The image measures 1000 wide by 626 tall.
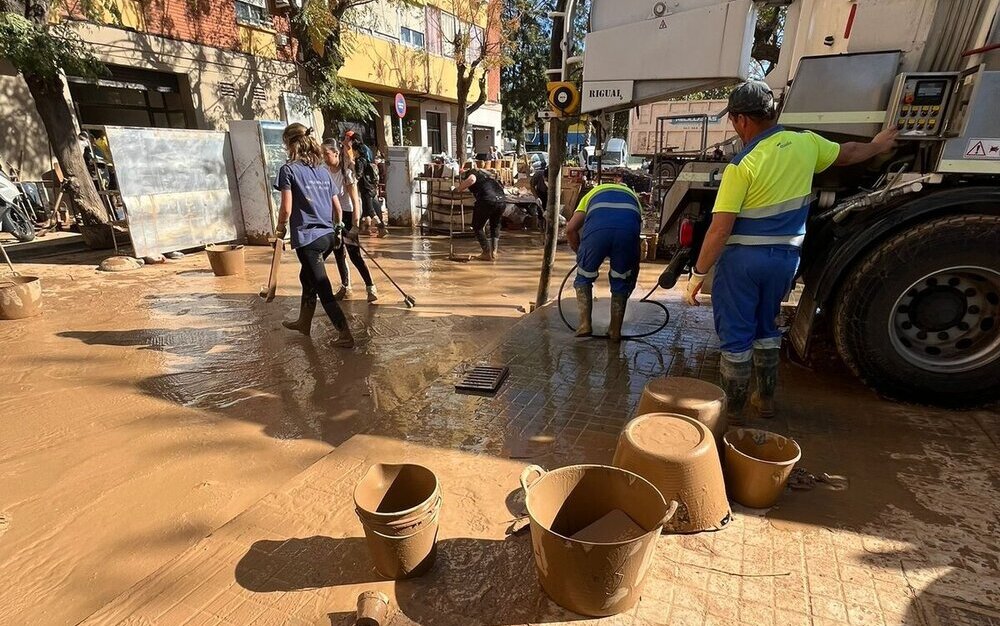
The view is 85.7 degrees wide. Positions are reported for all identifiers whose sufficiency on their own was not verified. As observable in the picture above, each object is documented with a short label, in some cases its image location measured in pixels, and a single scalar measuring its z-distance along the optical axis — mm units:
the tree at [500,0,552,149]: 27755
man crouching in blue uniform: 4547
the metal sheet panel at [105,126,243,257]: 8297
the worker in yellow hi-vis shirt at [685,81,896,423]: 2824
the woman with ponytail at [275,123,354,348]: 4645
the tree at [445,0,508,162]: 19781
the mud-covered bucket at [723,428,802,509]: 2344
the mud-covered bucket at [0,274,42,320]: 5699
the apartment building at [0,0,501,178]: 11211
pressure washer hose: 4941
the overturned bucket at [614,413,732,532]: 2139
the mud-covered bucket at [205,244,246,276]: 7656
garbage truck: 2971
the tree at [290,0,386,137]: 11422
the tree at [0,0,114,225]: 7566
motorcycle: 9539
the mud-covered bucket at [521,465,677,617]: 1757
